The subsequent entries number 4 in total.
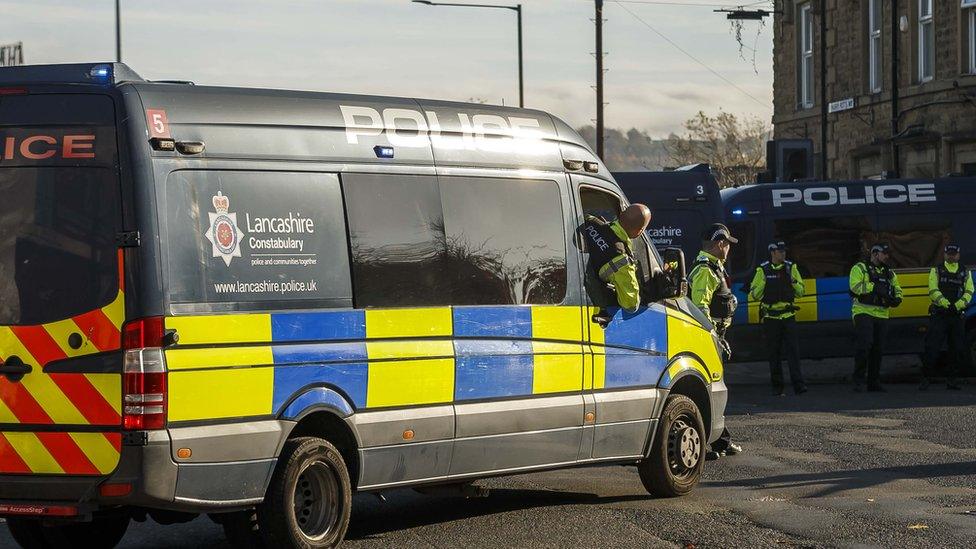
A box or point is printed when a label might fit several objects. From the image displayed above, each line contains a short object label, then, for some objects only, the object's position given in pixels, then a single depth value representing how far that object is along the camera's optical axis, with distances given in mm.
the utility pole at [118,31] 35906
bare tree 72312
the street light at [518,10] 37781
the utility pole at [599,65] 38312
